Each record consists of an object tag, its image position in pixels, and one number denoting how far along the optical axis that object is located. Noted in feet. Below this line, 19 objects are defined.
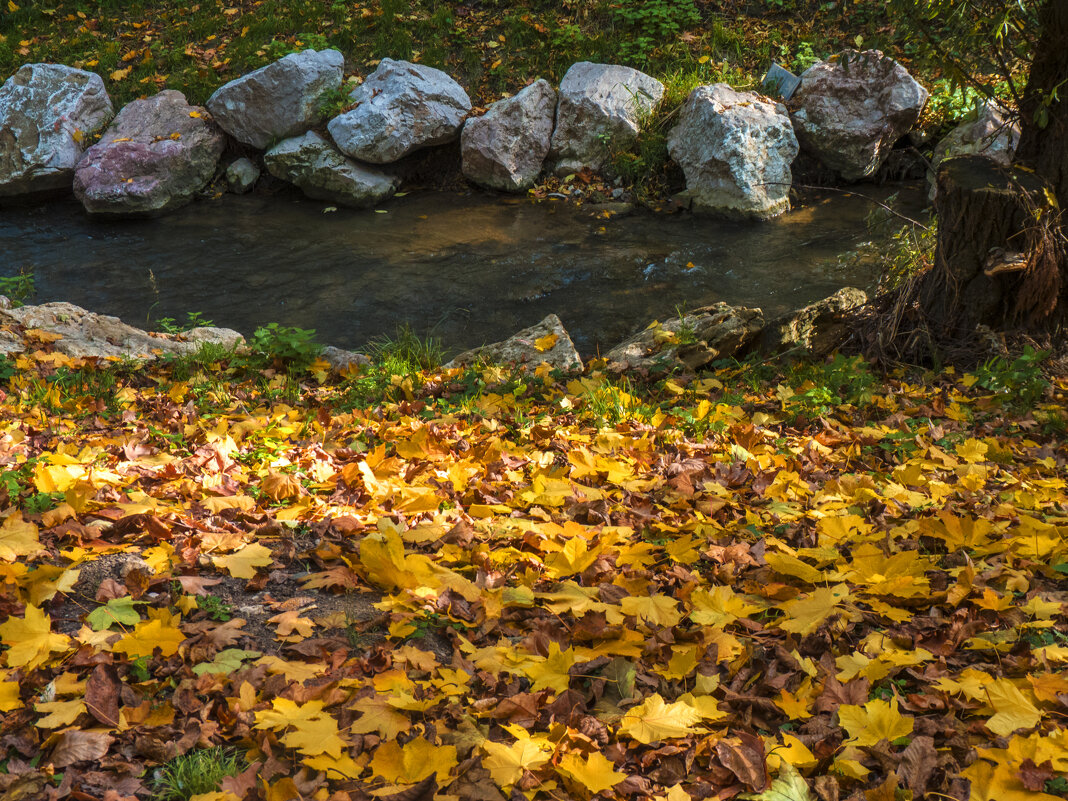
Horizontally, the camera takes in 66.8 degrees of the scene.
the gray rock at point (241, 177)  31.42
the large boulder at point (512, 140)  30.14
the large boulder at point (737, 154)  27.12
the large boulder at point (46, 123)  30.32
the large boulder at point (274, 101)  30.83
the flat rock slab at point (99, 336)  15.57
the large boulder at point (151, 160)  29.27
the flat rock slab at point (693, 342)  15.42
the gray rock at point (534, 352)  15.48
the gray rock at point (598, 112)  29.86
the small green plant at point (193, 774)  4.81
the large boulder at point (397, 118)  30.04
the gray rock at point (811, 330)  15.57
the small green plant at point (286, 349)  15.40
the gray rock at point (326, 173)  30.04
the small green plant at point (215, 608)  6.50
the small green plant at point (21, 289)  21.65
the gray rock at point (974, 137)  26.73
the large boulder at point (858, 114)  28.55
